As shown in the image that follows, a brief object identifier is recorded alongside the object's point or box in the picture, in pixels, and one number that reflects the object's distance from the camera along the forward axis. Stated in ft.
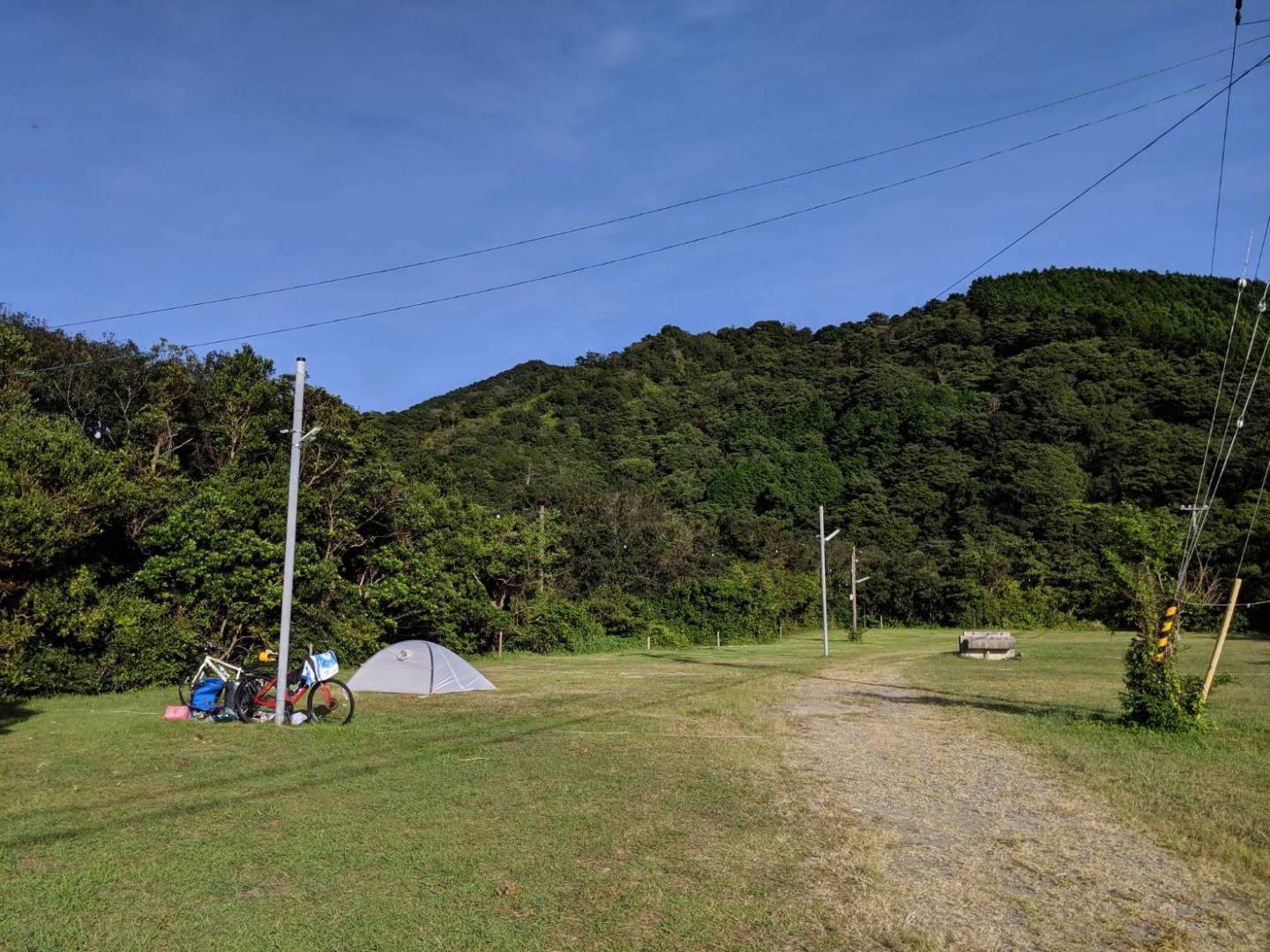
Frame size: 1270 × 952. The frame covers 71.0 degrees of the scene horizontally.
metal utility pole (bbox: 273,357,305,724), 41.06
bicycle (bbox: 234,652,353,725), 42.24
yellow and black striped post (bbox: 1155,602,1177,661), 39.91
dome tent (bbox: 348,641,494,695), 57.16
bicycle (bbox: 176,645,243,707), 43.91
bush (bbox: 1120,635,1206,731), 39.60
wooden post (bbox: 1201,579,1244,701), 39.04
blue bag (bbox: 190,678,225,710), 42.65
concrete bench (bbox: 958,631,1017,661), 99.19
